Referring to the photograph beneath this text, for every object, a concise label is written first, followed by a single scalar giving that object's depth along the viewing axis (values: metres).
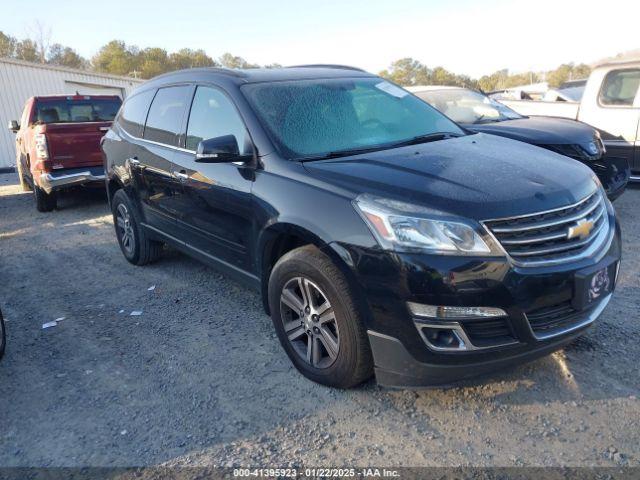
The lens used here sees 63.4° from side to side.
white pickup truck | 7.21
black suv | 2.44
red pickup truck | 8.05
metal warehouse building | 18.41
